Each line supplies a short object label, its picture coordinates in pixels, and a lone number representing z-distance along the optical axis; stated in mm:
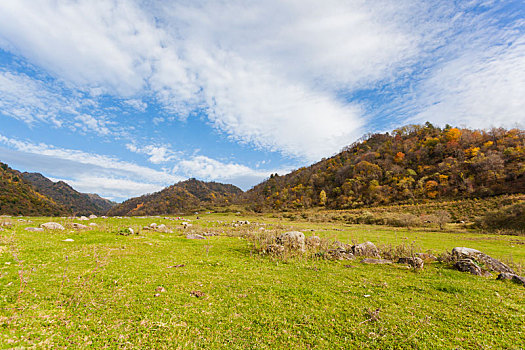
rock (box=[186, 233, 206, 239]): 20719
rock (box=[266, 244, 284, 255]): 14675
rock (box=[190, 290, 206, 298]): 7469
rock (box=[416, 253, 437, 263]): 13992
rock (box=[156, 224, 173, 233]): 24275
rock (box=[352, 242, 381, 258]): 15195
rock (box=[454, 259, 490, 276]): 11281
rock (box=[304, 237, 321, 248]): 16403
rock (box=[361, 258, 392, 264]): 13363
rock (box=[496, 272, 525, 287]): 9664
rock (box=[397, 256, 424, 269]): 12367
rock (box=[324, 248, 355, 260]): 14331
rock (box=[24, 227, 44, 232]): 16658
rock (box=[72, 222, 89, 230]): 20016
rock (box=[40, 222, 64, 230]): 18070
